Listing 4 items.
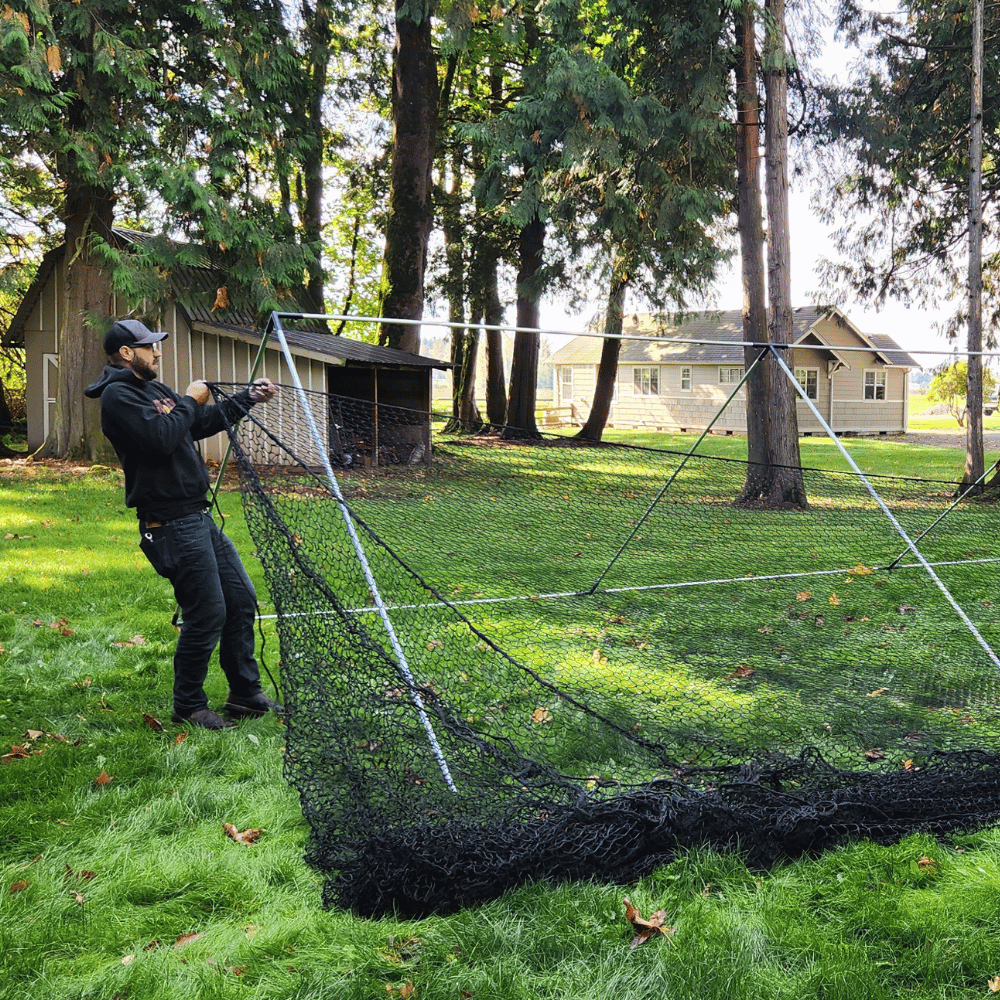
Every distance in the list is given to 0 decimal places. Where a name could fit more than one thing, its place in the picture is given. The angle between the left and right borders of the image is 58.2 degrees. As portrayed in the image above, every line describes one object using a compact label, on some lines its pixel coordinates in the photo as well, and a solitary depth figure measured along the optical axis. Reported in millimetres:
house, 24656
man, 3188
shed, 12820
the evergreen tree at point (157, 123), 11383
